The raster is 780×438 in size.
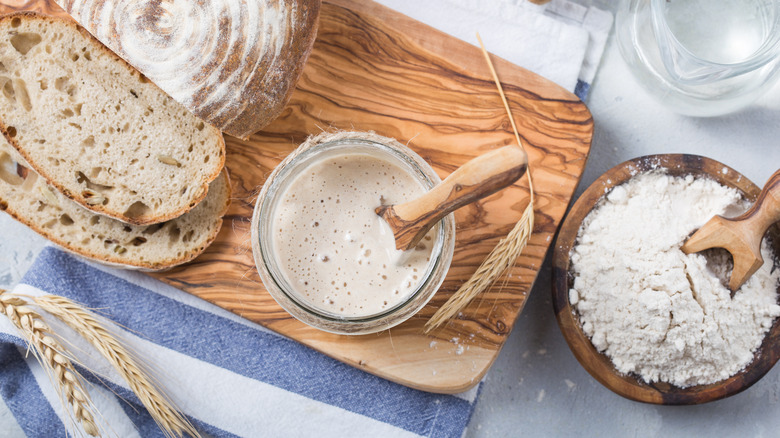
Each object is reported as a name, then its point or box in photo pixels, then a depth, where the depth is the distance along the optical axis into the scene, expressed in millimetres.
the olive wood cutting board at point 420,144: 521
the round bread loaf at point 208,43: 495
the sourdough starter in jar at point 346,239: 493
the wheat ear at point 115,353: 523
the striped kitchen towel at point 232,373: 542
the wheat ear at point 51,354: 520
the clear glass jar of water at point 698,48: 521
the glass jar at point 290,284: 478
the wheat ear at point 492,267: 507
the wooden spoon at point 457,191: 421
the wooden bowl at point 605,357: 518
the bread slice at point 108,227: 527
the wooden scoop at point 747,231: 500
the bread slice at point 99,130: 527
